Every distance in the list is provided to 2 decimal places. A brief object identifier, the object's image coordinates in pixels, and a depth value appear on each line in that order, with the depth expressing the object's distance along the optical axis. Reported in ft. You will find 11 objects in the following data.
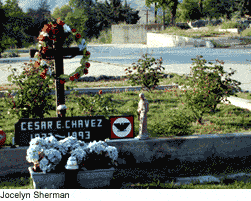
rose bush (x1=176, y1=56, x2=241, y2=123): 46.24
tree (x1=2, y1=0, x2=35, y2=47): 167.63
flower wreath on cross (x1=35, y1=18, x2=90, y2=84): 36.25
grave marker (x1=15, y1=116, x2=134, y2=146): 34.14
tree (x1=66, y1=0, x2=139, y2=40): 386.93
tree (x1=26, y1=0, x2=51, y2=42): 297.33
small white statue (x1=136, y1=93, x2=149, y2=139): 35.63
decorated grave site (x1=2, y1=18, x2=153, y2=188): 28.91
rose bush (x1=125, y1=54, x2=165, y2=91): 66.39
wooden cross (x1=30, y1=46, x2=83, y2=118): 36.96
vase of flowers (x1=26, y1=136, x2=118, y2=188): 28.66
